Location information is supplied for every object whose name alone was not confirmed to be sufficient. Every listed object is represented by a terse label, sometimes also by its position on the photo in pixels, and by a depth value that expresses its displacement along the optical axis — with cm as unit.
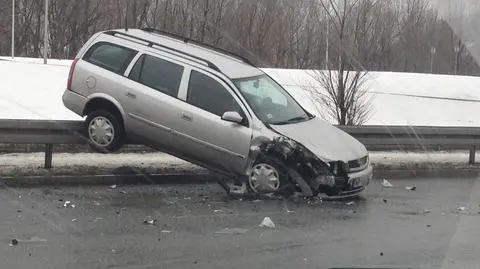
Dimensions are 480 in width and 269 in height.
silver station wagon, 859
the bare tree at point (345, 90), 1455
